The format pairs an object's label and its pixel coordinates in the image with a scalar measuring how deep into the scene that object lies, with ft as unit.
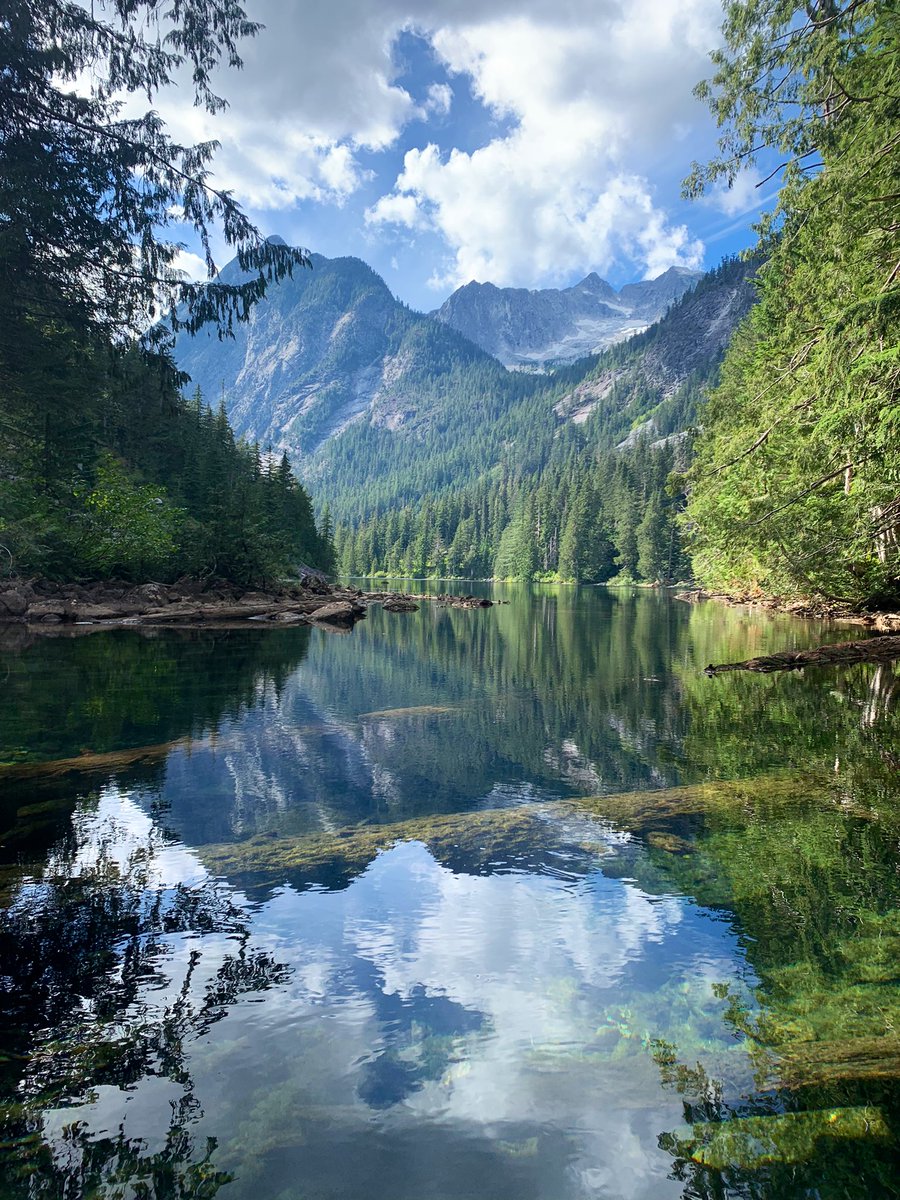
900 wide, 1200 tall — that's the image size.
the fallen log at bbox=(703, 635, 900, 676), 56.95
